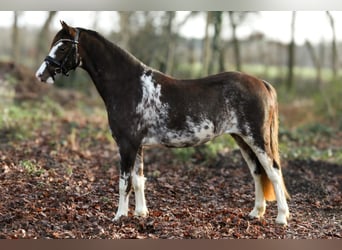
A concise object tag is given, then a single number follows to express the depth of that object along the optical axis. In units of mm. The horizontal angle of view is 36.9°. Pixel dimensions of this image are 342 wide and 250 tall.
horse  4820
